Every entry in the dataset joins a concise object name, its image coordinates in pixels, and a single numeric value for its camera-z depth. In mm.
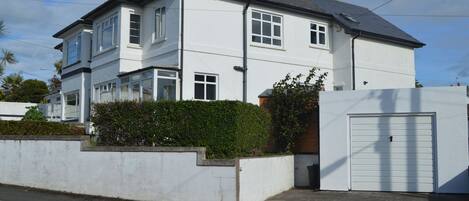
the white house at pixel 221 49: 23328
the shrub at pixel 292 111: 19406
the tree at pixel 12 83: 63828
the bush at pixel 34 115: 23033
